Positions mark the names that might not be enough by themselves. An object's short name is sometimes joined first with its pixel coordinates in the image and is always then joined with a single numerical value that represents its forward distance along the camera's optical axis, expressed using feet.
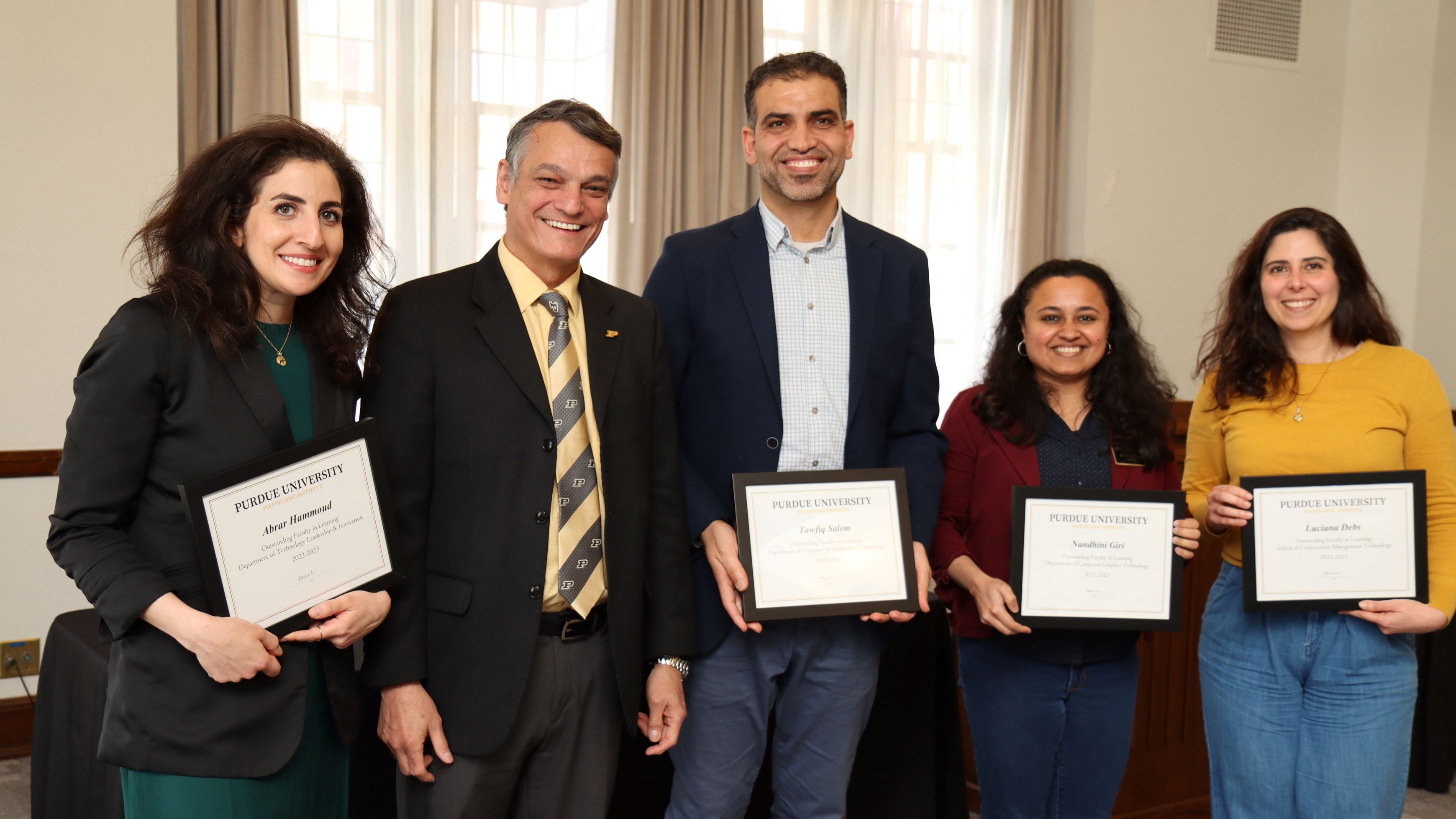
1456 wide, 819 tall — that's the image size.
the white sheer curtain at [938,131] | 16.97
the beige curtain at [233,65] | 12.05
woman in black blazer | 4.17
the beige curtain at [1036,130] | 17.49
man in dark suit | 5.03
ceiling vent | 18.26
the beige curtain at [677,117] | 14.88
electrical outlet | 11.04
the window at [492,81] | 14.34
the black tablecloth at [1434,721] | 11.71
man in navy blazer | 6.14
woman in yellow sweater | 6.34
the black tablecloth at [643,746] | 7.14
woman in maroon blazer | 6.58
